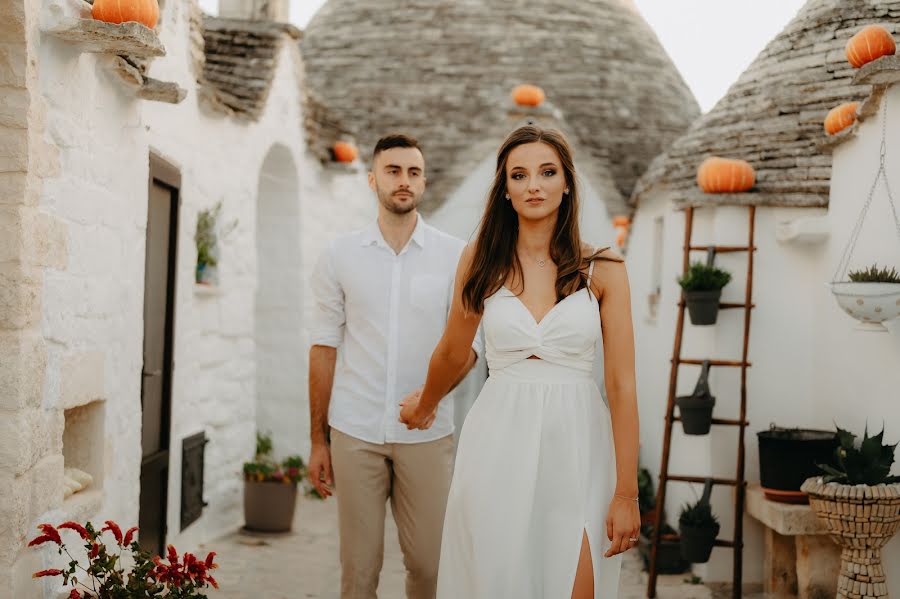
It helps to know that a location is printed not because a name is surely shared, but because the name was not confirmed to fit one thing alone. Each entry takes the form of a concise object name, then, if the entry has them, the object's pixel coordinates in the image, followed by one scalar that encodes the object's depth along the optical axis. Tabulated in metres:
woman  2.69
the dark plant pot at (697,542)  6.20
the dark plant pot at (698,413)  6.37
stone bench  5.62
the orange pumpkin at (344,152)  9.31
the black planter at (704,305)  6.41
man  3.67
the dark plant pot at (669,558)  6.89
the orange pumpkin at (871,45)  5.16
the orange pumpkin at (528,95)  9.85
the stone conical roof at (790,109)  6.51
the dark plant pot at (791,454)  5.71
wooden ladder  6.26
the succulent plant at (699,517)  6.21
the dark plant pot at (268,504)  7.61
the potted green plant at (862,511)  4.64
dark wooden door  5.61
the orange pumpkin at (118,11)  3.83
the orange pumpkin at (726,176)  6.61
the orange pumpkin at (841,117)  5.85
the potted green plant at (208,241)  6.91
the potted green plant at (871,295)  4.60
